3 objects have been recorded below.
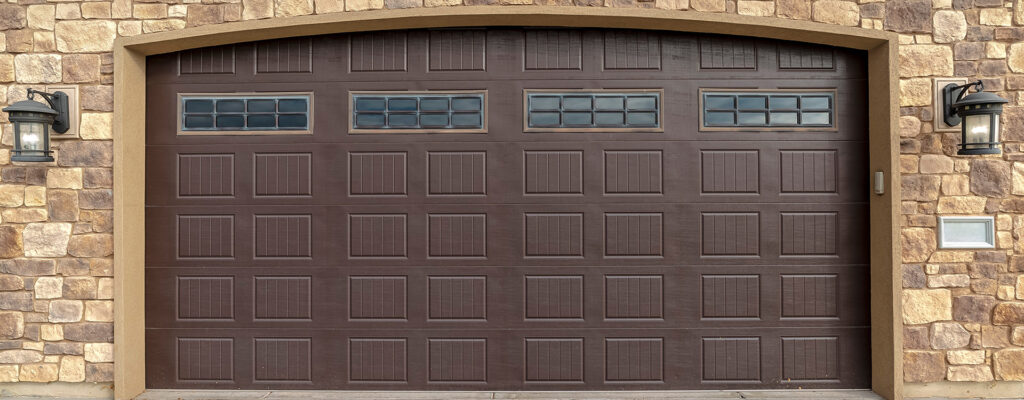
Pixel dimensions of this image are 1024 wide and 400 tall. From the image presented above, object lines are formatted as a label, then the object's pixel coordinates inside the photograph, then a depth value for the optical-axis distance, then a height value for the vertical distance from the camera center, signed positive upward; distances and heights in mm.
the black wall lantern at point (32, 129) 3939 +594
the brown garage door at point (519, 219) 4430 -125
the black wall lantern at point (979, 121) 3834 +597
